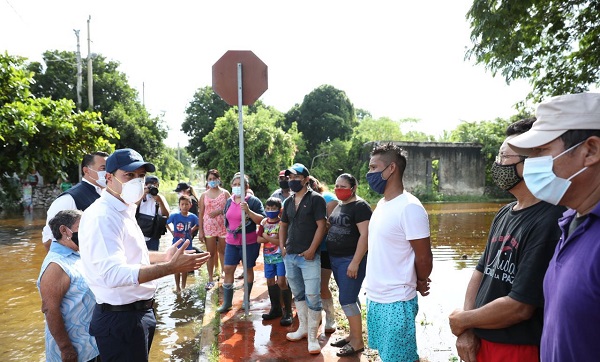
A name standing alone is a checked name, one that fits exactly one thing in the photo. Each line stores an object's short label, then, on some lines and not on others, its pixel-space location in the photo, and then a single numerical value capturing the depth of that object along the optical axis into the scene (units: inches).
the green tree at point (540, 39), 258.4
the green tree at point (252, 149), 912.9
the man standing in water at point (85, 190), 145.5
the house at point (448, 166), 1067.9
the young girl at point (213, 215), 268.4
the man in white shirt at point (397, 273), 115.9
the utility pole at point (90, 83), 921.0
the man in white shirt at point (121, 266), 97.3
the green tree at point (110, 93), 1012.5
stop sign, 203.5
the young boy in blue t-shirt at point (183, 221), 267.6
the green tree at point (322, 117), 1386.6
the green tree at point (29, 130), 172.9
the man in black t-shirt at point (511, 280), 75.4
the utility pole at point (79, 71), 925.2
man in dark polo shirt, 167.8
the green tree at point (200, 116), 1240.8
